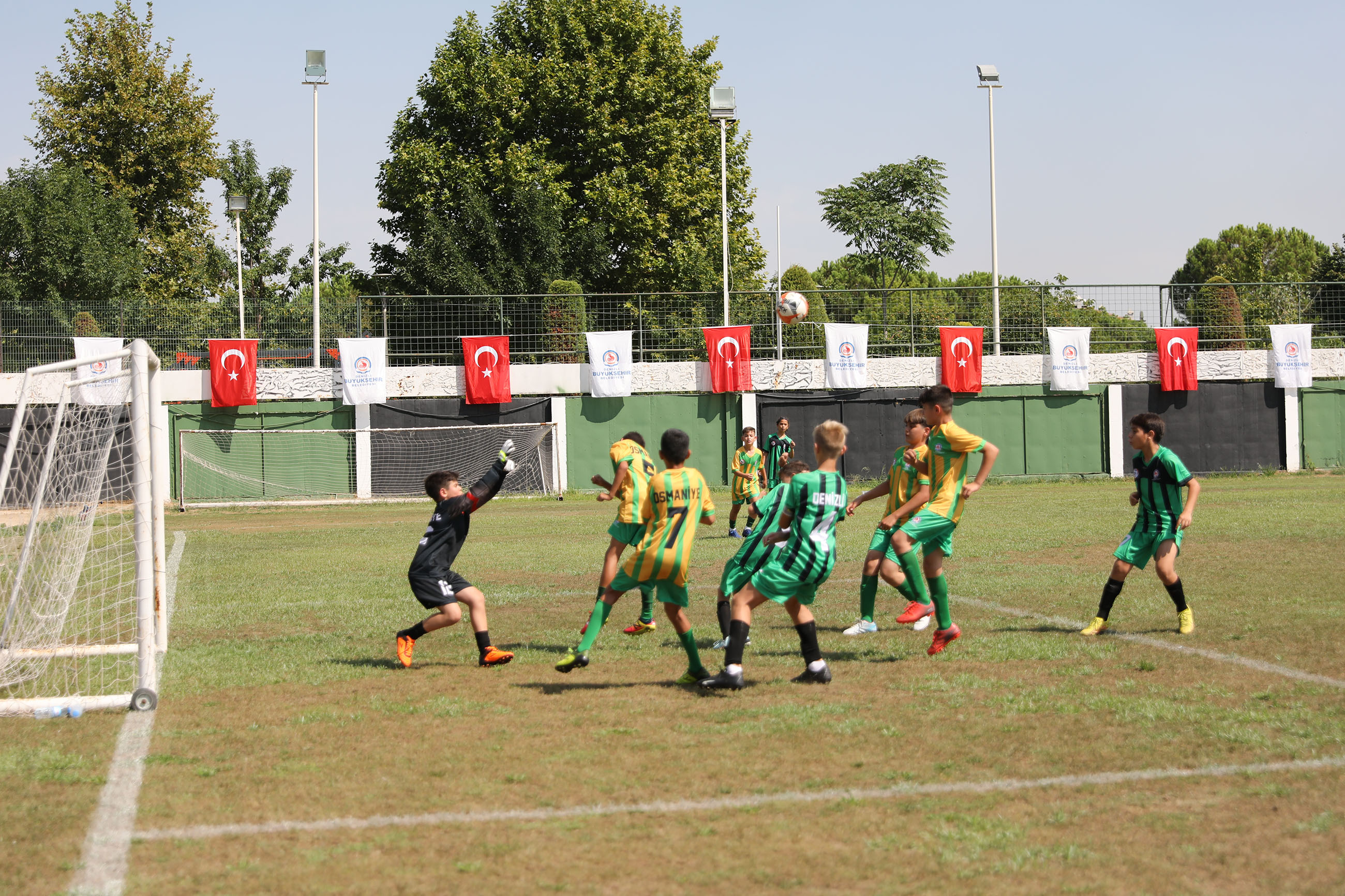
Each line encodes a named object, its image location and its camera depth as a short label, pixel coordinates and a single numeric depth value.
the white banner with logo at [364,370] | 31.59
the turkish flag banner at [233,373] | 31.27
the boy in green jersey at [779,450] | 18.97
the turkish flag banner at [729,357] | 32.88
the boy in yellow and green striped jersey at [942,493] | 8.38
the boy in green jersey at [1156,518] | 8.78
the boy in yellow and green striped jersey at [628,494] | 9.17
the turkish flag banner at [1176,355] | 34.50
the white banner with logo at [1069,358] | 34.34
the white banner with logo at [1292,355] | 34.78
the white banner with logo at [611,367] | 32.50
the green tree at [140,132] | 41.12
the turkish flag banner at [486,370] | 32.22
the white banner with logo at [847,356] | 33.06
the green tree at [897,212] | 50.31
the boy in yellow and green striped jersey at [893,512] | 9.02
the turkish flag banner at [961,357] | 33.72
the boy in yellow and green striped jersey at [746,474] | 17.72
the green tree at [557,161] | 38.34
